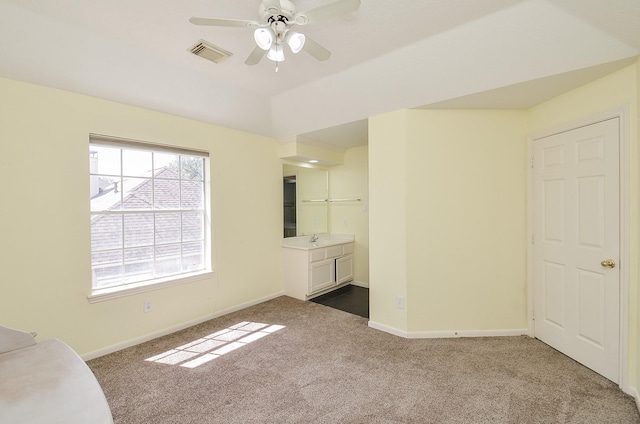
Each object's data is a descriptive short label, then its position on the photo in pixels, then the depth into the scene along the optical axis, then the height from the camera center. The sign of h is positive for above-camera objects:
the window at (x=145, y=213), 2.57 -0.03
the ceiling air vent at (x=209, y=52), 2.17 +1.33
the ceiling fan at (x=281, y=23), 1.46 +1.08
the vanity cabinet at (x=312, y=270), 3.90 -0.93
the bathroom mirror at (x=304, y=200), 4.39 +0.15
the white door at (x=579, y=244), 2.05 -0.32
